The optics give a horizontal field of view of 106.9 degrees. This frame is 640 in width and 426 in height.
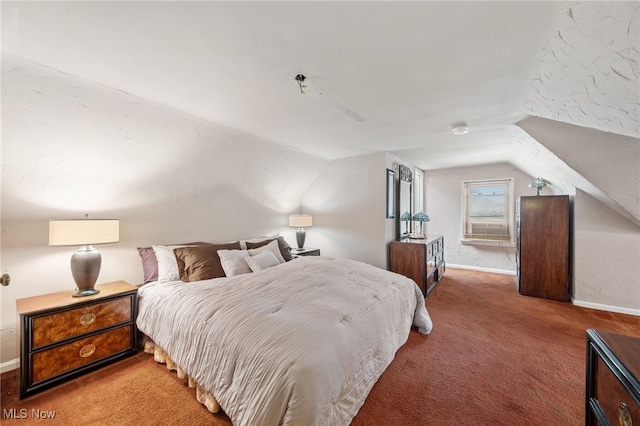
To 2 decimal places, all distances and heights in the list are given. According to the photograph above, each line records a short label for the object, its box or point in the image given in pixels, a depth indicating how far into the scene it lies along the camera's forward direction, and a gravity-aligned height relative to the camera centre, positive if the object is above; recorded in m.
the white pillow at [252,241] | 3.23 -0.43
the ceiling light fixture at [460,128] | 2.77 +1.02
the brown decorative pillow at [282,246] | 3.30 -0.50
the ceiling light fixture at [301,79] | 1.74 +1.00
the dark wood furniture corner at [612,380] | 0.71 -0.56
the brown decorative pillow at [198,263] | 2.46 -0.56
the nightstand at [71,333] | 1.67 -0.97
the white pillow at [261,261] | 2.78 -0.59
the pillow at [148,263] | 2.47 -0.56
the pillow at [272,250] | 3.08 -0.51
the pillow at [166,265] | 2.43 -0.56
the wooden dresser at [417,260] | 3.61 -0.75
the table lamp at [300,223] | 4.34 -0.20
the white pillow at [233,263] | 2.61 -0.58
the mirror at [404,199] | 4.38 +0.27
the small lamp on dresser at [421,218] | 4.28 -0.09
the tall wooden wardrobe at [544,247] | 3.46 -0.50
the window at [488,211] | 4.89 +0.05
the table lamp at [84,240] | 1.87 -0.24
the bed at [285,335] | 1.17 -0.79
